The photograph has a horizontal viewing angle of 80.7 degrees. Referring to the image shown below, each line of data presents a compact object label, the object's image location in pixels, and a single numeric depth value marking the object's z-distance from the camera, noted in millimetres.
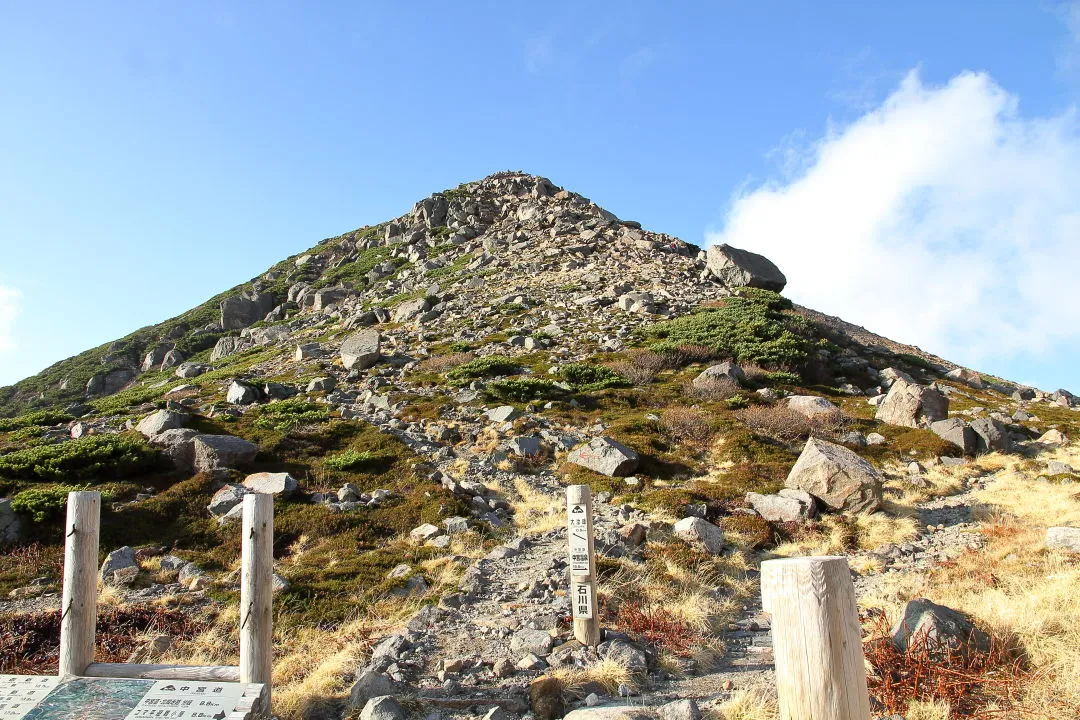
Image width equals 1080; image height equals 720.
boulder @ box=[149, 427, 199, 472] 16016
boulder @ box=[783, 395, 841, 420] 20719
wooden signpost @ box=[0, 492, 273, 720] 5349
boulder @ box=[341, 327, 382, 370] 28203
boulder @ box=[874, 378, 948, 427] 20062
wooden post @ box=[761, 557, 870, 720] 2980
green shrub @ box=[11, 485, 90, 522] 12773
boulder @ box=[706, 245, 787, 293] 40156
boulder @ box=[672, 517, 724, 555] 11875
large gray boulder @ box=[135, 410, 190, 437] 17578
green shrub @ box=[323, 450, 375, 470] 16516
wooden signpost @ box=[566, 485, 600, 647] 7801
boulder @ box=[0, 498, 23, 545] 12289
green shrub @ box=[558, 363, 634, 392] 23891
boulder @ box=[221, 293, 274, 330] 55969
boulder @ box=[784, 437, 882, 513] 13266
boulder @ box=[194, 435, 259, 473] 15914
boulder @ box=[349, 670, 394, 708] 6512
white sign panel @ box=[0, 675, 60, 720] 5215
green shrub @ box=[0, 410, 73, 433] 22609
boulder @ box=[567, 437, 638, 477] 16234
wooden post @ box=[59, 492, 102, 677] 6469
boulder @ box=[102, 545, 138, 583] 10988
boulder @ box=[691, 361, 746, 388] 23812
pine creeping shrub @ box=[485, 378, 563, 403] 22484
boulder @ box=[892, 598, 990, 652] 6273
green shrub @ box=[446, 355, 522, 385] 25030
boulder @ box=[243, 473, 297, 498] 14438
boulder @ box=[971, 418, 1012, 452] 18031
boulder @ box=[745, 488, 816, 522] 13194
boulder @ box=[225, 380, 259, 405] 23156
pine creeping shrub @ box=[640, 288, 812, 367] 27078
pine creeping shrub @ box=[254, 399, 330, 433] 19414
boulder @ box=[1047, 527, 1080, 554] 9508
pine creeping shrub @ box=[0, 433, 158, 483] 15211
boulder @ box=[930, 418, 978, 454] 17859
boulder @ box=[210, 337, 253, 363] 46156
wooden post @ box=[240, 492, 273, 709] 6055
